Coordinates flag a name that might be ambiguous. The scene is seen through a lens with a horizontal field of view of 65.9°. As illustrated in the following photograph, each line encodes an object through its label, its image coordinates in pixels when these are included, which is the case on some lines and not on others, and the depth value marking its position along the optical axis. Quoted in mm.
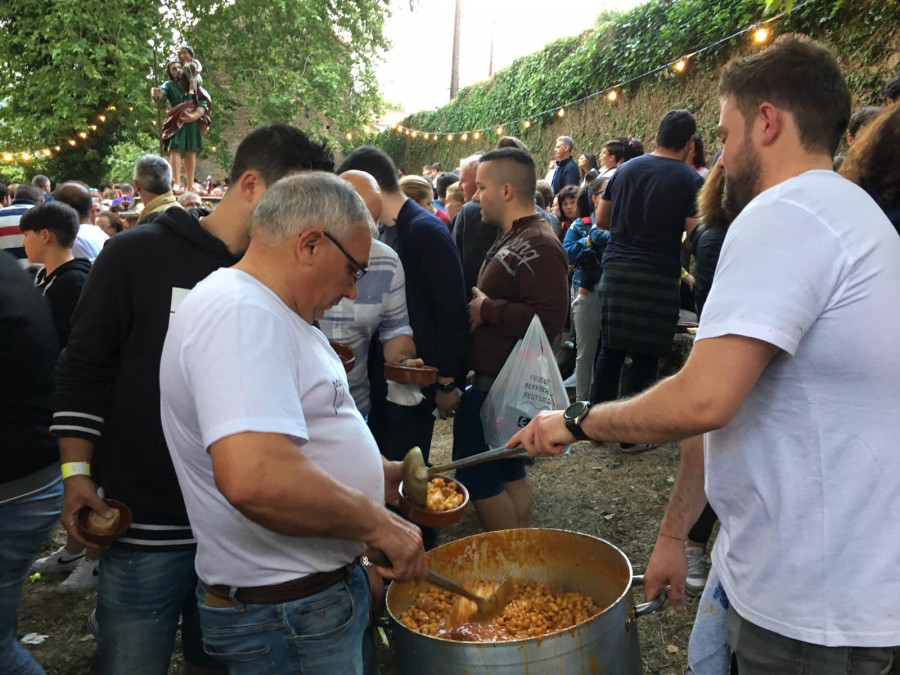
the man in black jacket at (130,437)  1948
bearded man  1251
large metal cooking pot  1753
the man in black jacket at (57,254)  3645
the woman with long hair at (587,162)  8680
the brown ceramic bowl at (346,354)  2613
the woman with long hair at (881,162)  2242
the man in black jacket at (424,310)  3342
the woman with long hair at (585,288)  5660
